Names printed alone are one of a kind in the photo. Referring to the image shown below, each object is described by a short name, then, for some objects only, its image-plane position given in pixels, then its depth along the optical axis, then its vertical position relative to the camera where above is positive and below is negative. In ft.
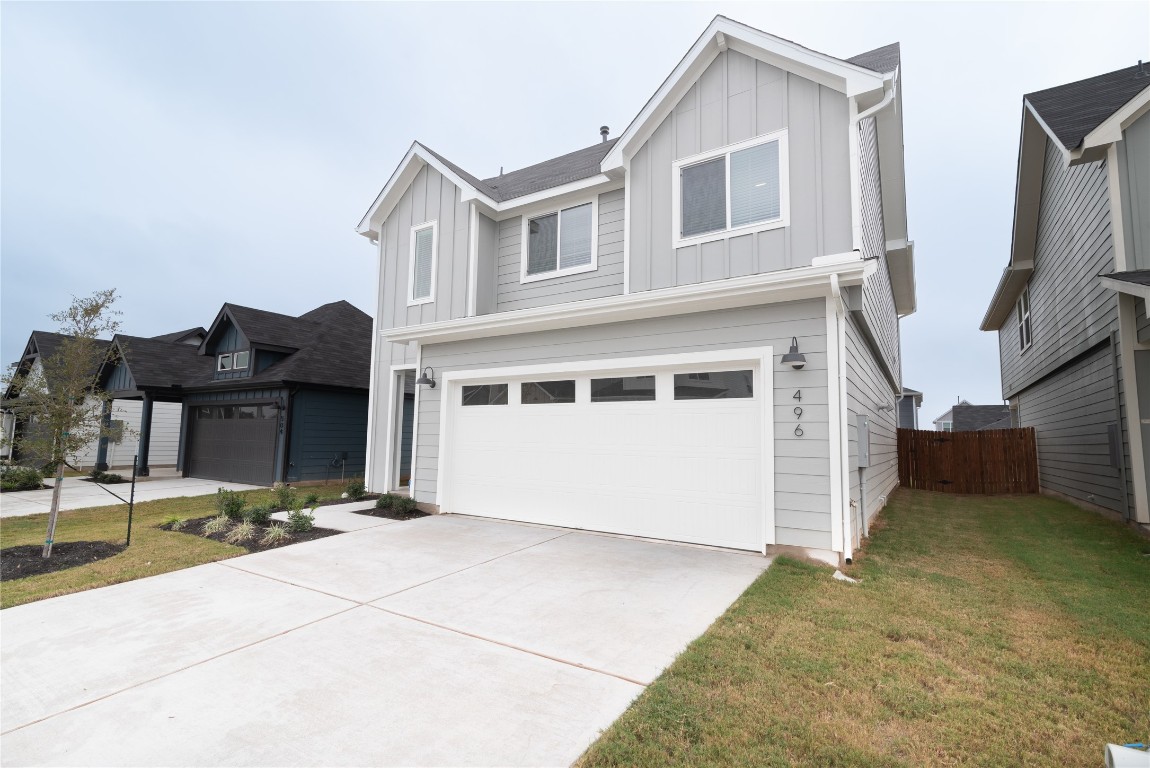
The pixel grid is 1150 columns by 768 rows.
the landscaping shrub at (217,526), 23.49 -4.75
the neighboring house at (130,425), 59.98 -0.94
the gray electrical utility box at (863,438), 19.18 -0.20
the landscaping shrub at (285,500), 26.48 -4.02
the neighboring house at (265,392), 42.86 +2.71
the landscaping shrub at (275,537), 21.34 -4.75
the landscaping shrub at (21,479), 40.63 -4.81
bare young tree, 20.49 +1.02
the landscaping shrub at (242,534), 21.94 -4.81
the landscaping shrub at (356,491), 33.19 -4.26
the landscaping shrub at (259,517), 24.79 -4.46
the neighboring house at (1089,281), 22.58 +8.65
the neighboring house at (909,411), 111.96 +4.96
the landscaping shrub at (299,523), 23.06 -4.40
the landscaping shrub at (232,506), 25.27 -4.09
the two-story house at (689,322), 18.90 +4.74
